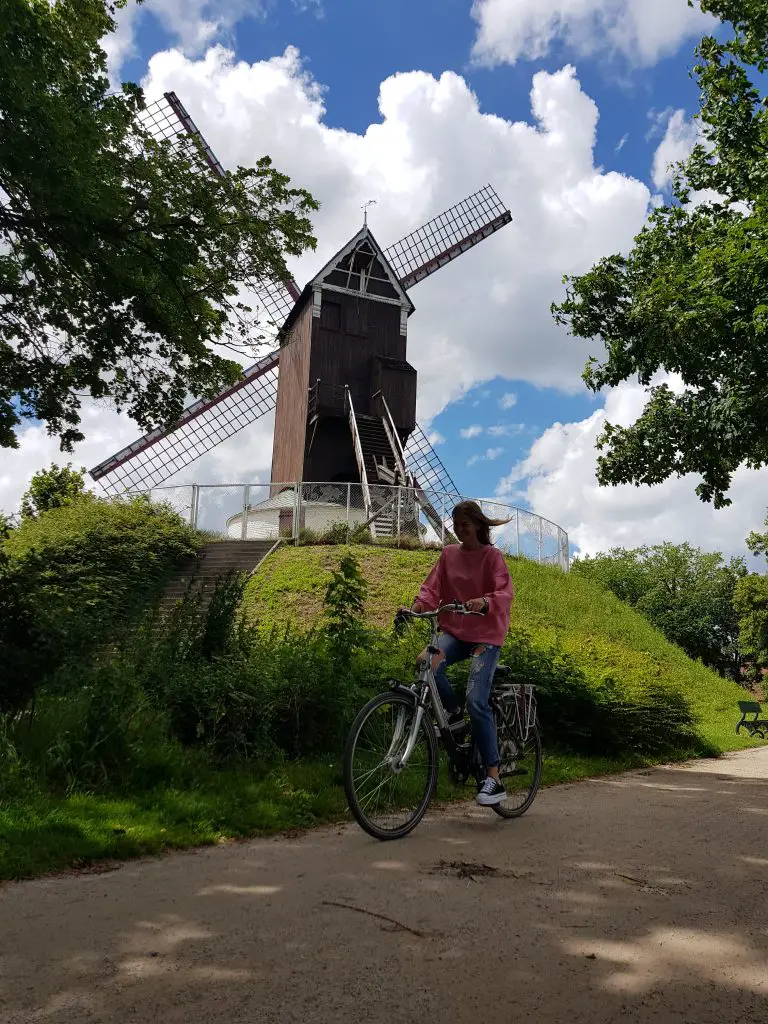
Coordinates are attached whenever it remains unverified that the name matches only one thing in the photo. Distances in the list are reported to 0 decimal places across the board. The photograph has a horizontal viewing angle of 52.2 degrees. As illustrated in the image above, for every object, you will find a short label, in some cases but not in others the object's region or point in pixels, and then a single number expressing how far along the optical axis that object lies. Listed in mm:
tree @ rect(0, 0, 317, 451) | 8938
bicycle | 4535
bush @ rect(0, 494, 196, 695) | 6023
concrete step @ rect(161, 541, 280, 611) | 20531
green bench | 16797
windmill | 27500
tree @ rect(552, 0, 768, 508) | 12836
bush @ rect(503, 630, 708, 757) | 9180
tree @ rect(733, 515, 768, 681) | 43281
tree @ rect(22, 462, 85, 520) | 34250
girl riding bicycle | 5086
